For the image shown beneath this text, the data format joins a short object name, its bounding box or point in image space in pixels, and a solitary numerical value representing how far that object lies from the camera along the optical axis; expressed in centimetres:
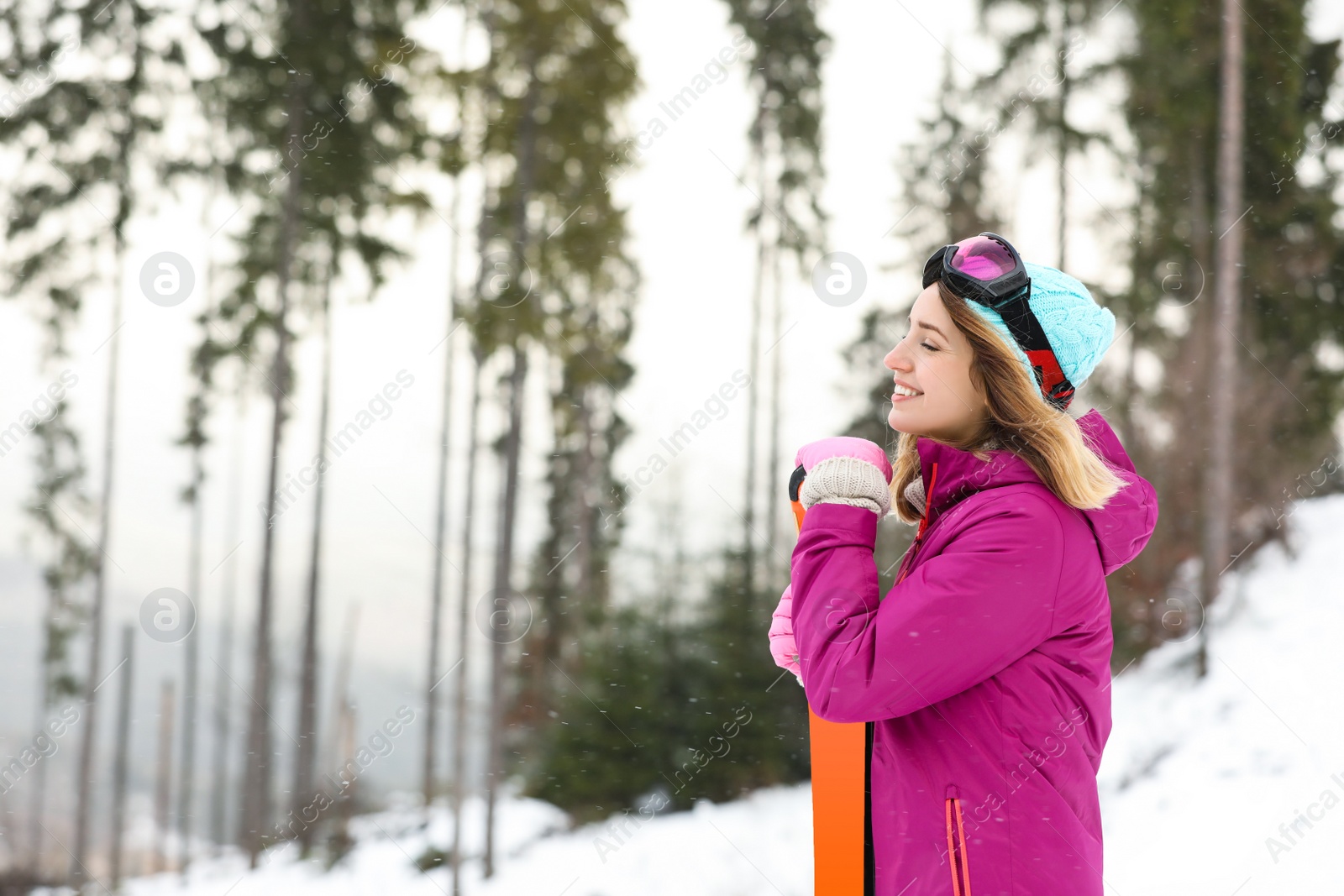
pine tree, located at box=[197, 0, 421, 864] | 1169
